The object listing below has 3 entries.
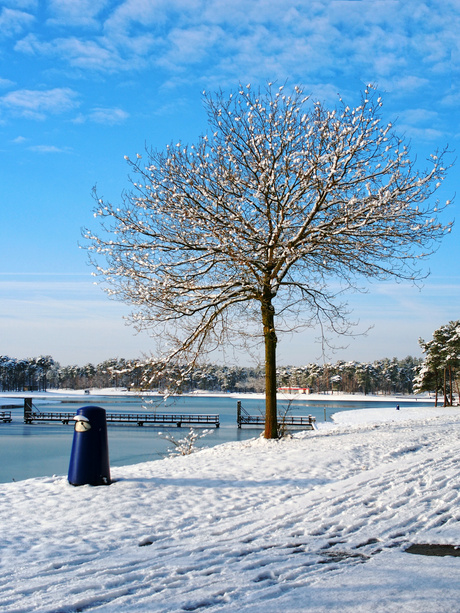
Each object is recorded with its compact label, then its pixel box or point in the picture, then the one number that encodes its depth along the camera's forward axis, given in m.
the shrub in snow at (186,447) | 13.90
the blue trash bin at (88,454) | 7.57
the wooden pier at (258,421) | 45.83
